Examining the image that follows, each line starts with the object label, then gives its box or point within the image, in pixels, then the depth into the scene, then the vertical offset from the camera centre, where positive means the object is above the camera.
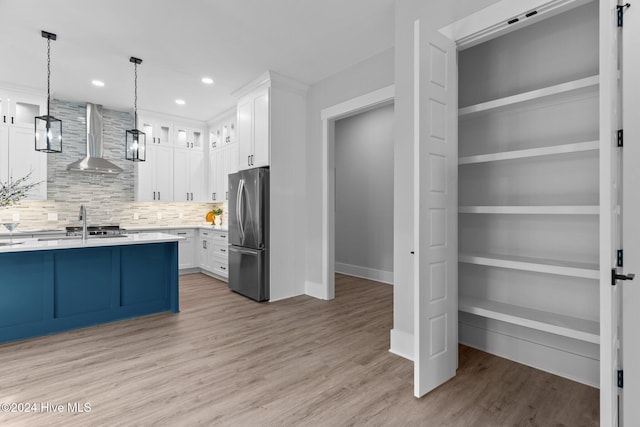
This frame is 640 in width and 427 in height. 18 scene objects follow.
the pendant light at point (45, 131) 3.21 +0.83
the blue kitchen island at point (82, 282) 3.01 -0.73
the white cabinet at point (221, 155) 5.88 +1.12
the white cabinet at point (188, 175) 6.31 +0.76
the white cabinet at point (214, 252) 5.42 -0.70
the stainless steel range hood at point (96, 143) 5.10 +1.19
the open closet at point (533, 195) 2.21 +0.15
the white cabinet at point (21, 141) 4.67 +1.07
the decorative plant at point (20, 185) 4.61 +0.41
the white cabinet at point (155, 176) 5.90 +0.71
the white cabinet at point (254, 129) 4.36 +1.21
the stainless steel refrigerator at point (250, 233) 4.29 -0.27
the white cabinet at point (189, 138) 6.36 +1.55
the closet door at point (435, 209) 2.05 +0.03
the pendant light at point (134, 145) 3.88 +0.86
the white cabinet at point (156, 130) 5.97 +1.59
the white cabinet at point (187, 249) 6.03 -0.69
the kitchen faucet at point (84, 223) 3.44 -0.11
